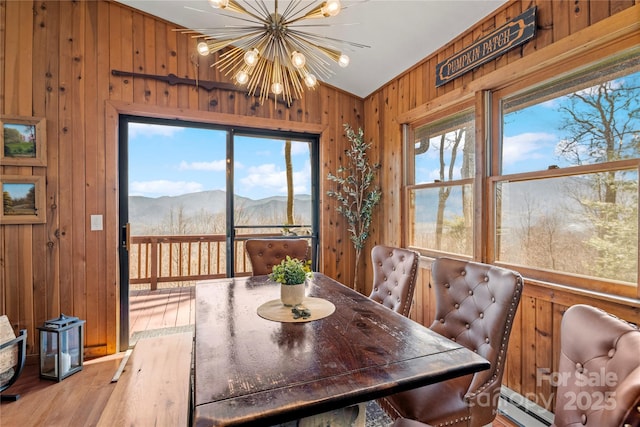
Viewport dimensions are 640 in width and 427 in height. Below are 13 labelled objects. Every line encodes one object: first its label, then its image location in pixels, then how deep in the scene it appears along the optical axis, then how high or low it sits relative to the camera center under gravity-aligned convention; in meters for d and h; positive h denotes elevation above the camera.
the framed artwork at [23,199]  2.53 +0.15
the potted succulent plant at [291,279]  1.56 -0.35
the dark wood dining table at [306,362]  0.84 -0.53
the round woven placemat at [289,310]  1.46 -0.51
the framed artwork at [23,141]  2.53 +0.66
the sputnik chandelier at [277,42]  1.55 +1.07
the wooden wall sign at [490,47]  1.96 +1.25
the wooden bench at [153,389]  1.41 -0.97
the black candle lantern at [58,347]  2.35 -1.06
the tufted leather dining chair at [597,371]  0.68 -0.43
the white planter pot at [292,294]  1.59 -0.43
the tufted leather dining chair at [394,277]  1.94 -0.44
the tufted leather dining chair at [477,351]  1.28 -0.66
